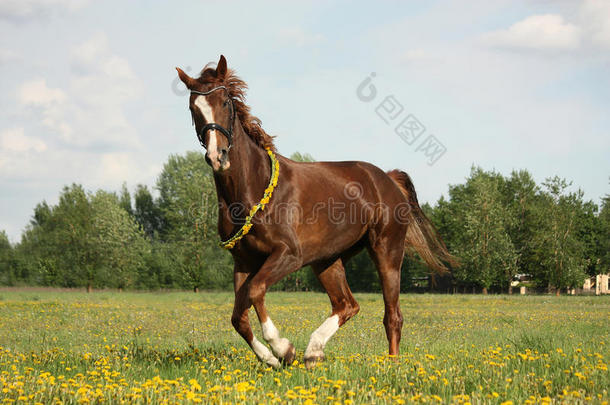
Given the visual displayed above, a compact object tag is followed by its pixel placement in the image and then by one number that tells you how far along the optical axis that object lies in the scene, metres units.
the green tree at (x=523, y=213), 60.94
